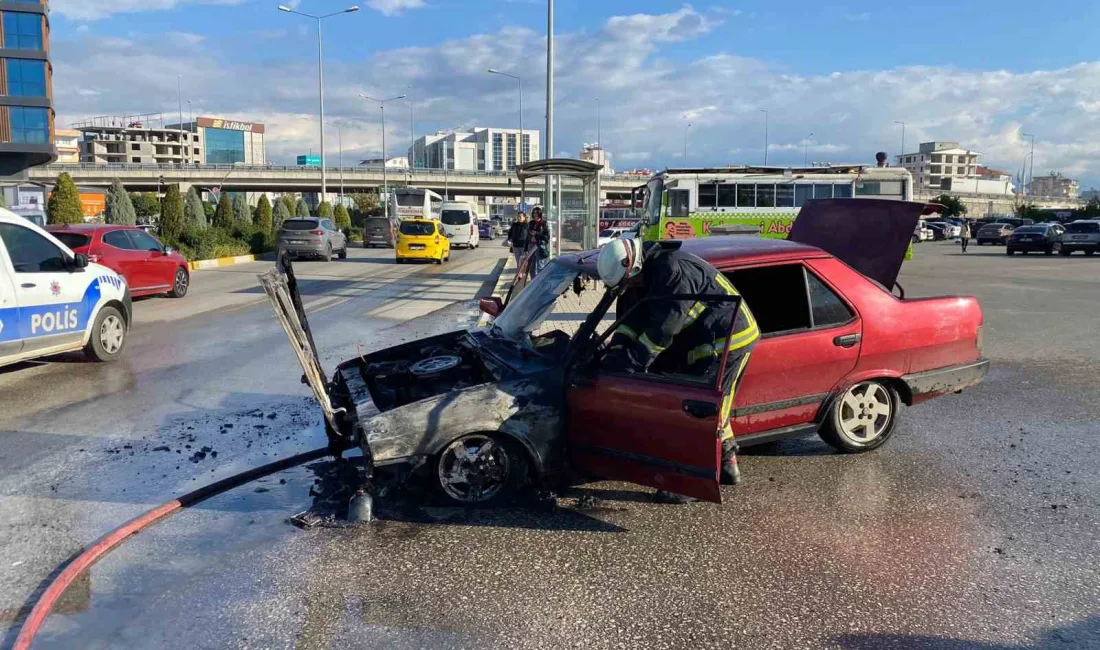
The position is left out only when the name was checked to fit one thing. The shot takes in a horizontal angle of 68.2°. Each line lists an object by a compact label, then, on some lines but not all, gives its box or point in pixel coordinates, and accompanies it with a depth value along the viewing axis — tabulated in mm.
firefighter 4578
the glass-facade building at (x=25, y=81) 55688
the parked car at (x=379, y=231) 39500
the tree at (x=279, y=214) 36375
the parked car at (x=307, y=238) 27531
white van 39062
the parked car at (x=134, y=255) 14117
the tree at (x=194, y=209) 30992
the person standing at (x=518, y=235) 19188
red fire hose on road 3484
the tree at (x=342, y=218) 51341
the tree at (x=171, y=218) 26156
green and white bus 22656
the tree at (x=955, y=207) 82250
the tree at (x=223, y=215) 31048
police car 7914
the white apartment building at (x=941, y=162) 145875
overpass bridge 82750
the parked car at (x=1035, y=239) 36562
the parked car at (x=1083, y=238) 35625
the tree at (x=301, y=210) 44491
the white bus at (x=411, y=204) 45406
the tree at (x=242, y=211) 36888
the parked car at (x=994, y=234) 49188
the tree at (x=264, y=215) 33844
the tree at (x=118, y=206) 29312
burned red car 4480
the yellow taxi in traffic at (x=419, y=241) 27688
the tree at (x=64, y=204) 26203
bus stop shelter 19286
